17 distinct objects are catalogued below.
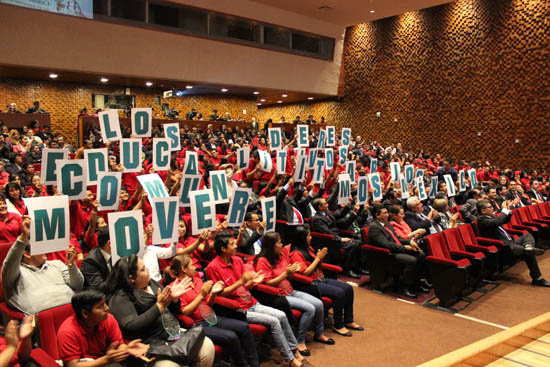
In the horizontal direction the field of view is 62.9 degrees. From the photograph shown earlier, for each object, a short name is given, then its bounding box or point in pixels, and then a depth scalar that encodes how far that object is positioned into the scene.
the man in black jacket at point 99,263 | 3.81
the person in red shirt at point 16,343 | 2.33
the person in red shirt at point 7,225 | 4.71
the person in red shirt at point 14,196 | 5.33
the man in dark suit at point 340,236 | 6.64
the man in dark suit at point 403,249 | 5.91
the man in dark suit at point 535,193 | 10.91
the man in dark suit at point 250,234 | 5.48
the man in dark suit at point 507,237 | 6.76
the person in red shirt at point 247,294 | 4.03
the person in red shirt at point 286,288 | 4.47
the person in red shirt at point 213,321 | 3.62
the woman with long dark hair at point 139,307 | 3.14
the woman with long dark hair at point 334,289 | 4.88
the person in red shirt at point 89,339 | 2.77
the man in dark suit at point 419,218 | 6.88
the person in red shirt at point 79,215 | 5.55
